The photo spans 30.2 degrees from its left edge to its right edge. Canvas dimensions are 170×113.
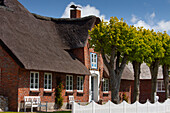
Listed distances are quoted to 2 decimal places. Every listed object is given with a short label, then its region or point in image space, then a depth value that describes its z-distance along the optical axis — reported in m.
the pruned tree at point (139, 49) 25.95
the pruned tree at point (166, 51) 30.78
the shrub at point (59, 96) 26.48
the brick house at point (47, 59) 22.92
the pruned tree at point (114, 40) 25.44
